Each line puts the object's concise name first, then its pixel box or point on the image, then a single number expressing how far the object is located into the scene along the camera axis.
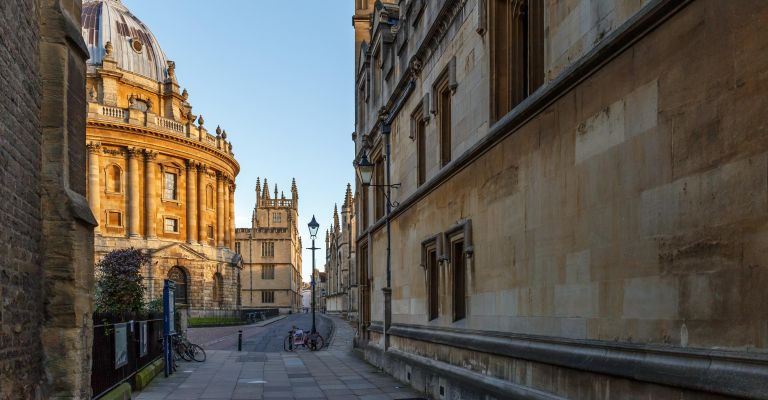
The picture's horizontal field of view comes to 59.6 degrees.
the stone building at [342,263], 63.52
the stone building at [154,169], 56.12
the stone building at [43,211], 8.18
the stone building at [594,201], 4.69
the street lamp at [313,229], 30.02
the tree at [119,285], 20.44
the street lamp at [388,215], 16.78
